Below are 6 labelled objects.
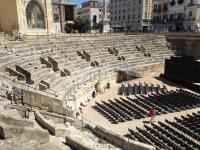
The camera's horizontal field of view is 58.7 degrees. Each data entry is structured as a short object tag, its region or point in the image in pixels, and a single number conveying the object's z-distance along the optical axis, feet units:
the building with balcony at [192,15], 113.92
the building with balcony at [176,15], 124.01
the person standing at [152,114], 43.20
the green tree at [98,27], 168.42
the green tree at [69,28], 141.66
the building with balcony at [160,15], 135.27
